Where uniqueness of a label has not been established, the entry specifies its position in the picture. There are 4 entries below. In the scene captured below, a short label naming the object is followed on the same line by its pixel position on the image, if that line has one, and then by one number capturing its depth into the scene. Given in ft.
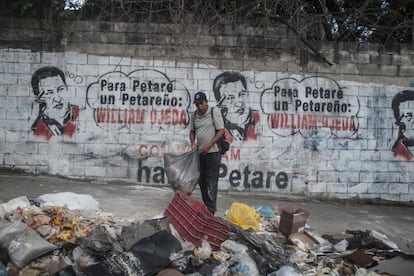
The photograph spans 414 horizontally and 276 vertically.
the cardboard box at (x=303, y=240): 15.53
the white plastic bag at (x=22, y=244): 12.90
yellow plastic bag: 16.56
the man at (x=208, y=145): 16.79
